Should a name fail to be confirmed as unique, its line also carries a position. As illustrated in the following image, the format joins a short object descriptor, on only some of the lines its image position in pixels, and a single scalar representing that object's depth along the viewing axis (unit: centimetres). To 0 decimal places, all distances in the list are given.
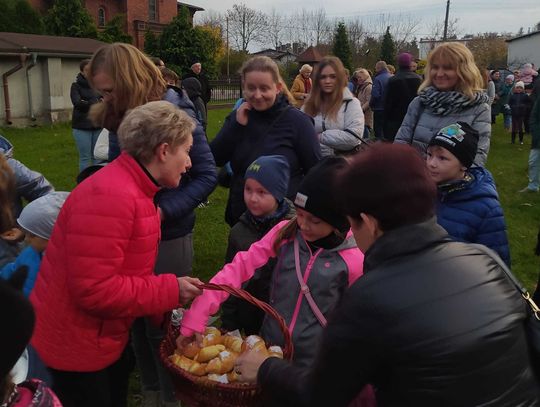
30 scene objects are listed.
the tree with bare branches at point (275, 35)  6738
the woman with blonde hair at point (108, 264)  204
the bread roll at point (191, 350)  221
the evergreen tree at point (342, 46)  3500
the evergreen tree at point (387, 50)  3706
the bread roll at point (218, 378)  203
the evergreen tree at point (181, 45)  2758
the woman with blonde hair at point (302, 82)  959
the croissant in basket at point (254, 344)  211
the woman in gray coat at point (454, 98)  414
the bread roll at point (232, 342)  225
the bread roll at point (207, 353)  216
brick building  3916
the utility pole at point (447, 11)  4047
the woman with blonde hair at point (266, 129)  348
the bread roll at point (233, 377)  207
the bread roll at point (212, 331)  236
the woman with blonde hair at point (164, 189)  272
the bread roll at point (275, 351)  211
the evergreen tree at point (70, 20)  2634
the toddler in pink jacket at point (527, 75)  1681
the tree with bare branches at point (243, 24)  6175
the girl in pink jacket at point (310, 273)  230
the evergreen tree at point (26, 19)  2398
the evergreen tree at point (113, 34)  2653
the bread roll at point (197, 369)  208
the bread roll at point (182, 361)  212
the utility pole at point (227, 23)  6175
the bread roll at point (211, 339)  227
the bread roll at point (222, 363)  210
